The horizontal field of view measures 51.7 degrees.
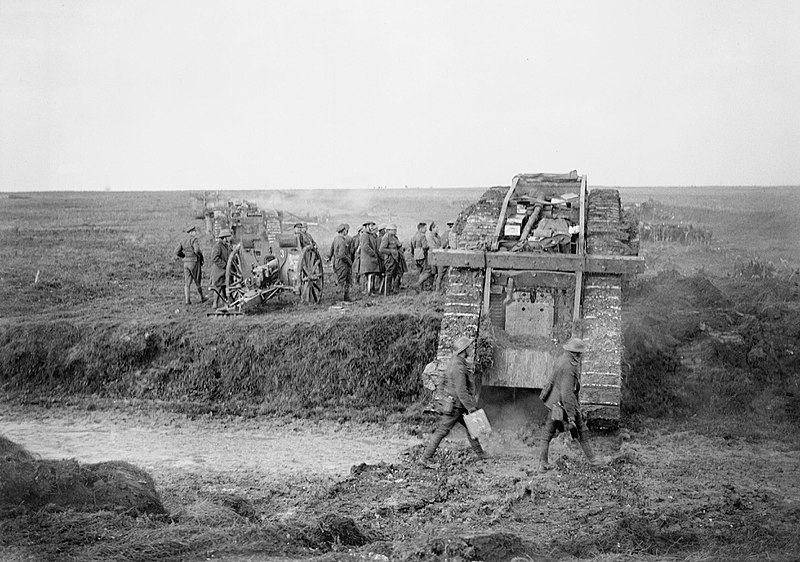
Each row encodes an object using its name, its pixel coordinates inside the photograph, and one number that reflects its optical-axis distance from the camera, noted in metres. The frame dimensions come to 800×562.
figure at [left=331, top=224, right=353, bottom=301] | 17.06
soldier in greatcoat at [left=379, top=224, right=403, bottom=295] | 17.33
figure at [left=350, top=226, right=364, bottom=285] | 18.16
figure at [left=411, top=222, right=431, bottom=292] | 18.92
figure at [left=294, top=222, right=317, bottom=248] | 17.30
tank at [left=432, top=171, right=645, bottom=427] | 10.73
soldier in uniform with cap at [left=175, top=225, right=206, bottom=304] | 17.14
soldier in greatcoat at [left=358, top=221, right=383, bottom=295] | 17.11
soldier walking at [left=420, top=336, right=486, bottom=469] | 9.39
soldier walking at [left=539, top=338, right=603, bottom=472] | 9.16
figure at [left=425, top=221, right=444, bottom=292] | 18.89
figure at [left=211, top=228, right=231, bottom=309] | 16.03
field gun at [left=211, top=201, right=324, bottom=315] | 15.53
